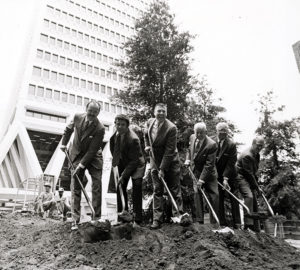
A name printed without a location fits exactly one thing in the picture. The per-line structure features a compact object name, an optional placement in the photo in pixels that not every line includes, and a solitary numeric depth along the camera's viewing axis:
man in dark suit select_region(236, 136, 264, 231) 5.75
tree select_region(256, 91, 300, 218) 19.09
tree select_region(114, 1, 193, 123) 13.69
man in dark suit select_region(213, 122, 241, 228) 5.85
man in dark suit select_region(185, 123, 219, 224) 5.46
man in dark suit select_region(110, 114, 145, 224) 4.99
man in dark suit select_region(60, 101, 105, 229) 4.82
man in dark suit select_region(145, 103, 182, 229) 5.04
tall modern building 34.47
